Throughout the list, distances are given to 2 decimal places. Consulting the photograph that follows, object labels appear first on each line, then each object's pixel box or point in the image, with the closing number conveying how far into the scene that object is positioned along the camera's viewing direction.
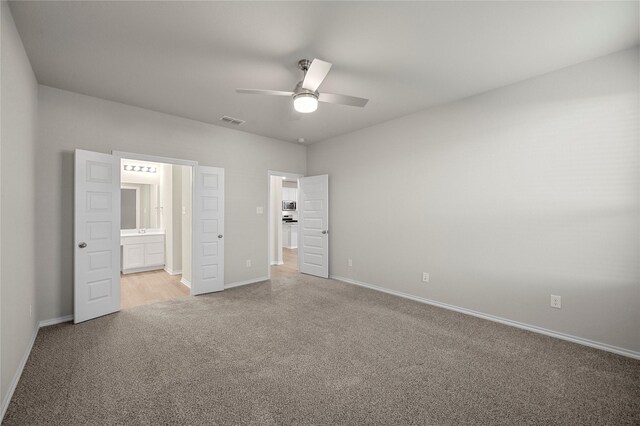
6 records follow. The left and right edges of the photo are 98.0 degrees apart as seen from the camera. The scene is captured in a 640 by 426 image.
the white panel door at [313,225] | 5.45
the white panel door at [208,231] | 4.33
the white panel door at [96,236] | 3.21
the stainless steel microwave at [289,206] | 10.02
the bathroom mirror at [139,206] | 6.09
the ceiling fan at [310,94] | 2.41
